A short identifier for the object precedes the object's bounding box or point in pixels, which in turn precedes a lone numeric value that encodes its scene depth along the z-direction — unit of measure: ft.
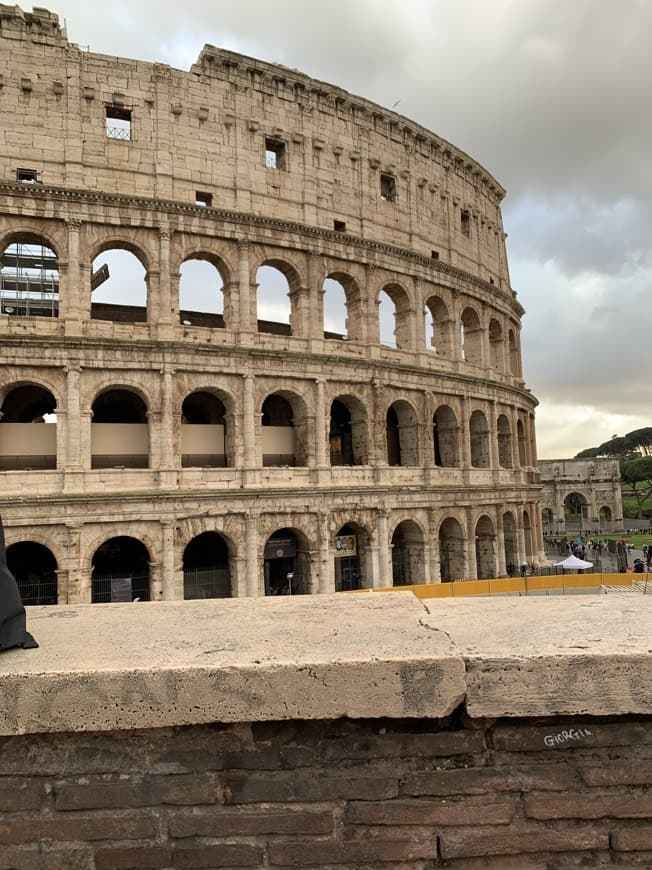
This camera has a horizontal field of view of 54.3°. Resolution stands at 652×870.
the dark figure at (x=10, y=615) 9.49
